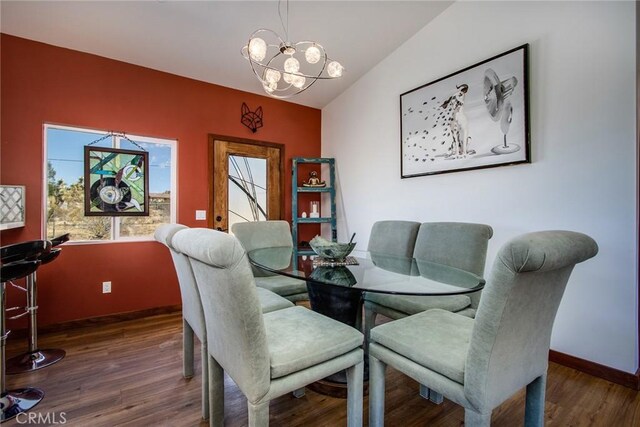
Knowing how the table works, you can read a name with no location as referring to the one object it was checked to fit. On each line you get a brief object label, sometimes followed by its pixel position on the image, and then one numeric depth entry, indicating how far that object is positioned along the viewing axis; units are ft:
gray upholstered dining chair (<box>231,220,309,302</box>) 7.95
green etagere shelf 13.64
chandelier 6.39
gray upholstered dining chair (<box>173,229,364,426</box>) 3.54
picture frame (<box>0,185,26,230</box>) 7.86
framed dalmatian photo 7.93
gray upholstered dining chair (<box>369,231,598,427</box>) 3.14
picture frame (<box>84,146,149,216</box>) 9.85
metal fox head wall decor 12.76
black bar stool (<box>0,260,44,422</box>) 5.59
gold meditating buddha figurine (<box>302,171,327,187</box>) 14.17
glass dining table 4.99
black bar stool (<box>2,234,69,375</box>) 7.18
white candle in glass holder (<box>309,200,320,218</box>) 14.48
